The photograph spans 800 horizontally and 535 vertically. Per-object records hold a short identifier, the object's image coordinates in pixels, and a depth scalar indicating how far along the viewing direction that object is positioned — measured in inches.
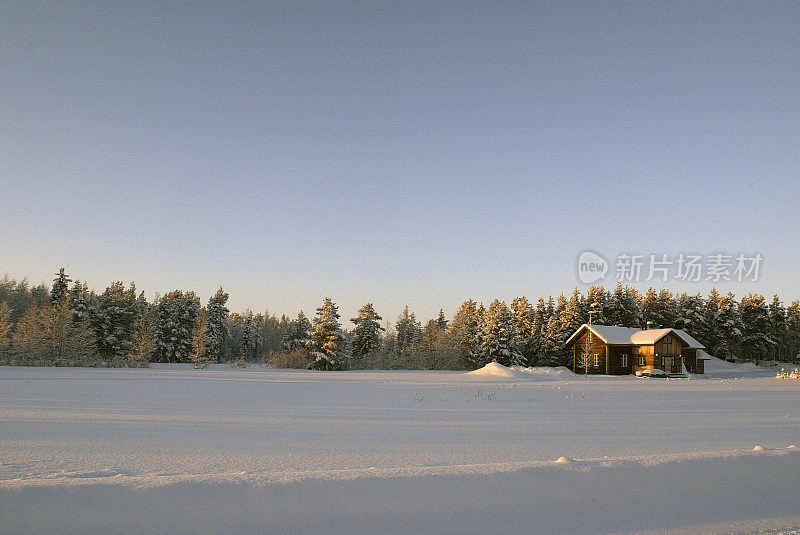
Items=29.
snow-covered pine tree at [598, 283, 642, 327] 2645.2
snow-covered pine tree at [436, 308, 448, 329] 2997.5
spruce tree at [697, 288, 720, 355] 2691.9
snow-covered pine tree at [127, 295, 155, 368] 1608.0
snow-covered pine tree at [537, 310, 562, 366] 2196.1
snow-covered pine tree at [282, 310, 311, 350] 2410.9
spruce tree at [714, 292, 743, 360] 2647.6
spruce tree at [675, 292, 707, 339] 2652.6
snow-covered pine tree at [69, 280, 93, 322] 1866.4
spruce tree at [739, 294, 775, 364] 2647.6
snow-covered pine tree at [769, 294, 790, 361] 2822.6
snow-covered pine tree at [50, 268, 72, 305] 2023.9
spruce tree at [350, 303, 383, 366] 2332.7
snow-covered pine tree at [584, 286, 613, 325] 2583.7
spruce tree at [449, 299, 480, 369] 2170.8
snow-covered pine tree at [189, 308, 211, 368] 1733.5
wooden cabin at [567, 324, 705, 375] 1883.6
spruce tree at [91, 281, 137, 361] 1990.7
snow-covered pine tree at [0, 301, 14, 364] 1493.6
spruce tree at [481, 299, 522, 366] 2096.5
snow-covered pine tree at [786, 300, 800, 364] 3152.1
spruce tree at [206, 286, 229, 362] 2301.9
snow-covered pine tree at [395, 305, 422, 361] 2965.1
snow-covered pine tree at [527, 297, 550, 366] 2231.9
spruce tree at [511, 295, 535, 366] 2218.8
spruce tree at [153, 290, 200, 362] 2151.8
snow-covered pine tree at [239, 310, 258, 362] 2835.4
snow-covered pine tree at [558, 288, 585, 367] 2251.5
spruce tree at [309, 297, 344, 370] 1710.1
